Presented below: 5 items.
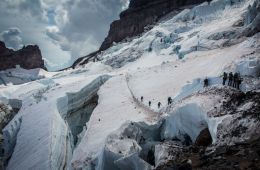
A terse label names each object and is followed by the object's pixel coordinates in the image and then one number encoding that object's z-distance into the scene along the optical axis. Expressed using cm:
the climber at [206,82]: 2651
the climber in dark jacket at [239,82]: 2389
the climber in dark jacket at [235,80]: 2414
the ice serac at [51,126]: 2441
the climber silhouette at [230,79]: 2461
